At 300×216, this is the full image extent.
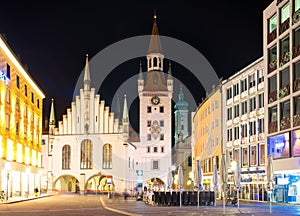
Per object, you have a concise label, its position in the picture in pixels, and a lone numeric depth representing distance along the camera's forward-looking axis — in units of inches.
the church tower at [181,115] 6801.2
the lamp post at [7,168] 2111.1
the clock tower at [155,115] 4552.2
